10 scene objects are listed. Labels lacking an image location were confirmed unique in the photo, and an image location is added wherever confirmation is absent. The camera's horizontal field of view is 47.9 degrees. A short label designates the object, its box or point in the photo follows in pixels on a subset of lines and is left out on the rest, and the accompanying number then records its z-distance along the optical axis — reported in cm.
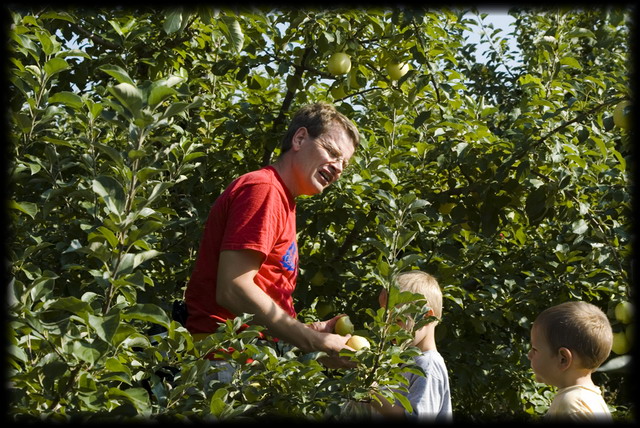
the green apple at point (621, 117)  239
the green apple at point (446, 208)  340
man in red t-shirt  212
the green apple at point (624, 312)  267
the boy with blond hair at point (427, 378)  224
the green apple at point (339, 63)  328
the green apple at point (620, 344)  281
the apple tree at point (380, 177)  240
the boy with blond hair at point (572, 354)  228
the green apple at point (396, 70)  343
